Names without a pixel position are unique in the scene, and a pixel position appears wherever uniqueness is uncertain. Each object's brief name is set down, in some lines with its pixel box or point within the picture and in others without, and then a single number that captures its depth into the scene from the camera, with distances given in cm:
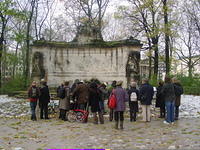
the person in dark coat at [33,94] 1161
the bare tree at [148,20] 3150
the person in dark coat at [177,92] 1138
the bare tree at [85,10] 3656
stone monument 2223
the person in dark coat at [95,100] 1046
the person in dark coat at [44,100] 1192
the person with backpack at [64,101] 1161
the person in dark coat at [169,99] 1046
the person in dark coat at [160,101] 1213
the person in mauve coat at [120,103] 924
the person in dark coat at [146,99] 1115
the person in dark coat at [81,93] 1099
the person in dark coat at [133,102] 1132
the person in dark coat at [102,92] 1216
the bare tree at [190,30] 3781
